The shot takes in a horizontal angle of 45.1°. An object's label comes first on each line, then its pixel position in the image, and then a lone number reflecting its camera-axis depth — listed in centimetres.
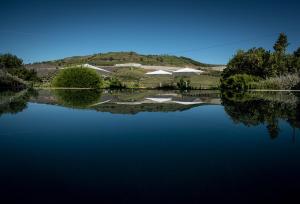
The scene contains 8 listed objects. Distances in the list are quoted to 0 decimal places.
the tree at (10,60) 4591
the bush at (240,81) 2877
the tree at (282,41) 4449
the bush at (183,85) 3453
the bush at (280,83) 2840
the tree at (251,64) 3312
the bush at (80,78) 3123
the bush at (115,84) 3525
